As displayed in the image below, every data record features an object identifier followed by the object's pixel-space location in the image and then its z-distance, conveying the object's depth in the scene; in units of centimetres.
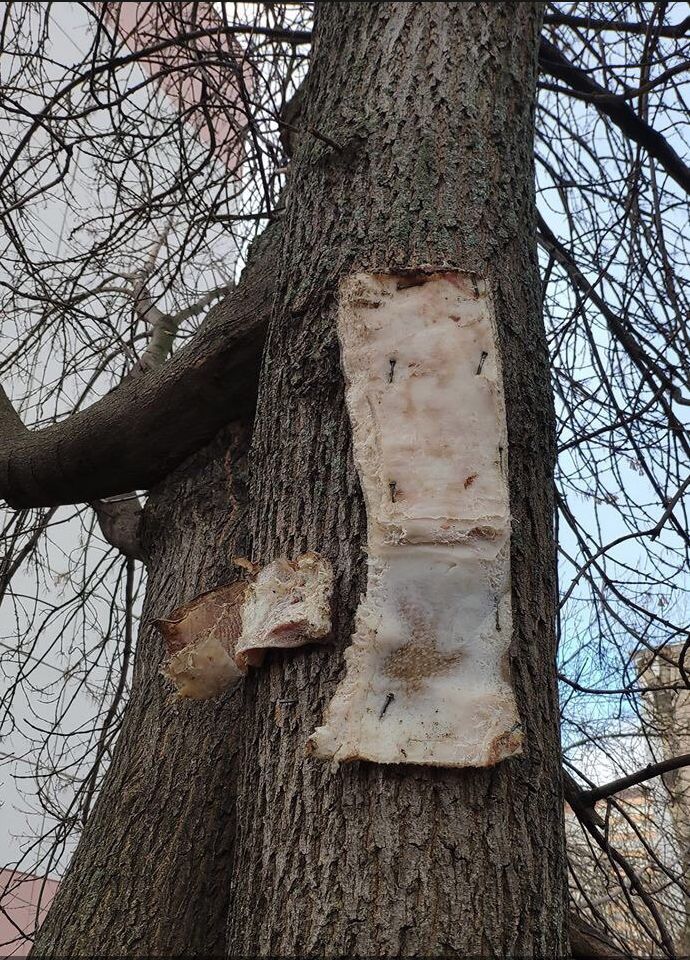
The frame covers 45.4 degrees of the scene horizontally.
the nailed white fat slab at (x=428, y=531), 102
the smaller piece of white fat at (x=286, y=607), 113
